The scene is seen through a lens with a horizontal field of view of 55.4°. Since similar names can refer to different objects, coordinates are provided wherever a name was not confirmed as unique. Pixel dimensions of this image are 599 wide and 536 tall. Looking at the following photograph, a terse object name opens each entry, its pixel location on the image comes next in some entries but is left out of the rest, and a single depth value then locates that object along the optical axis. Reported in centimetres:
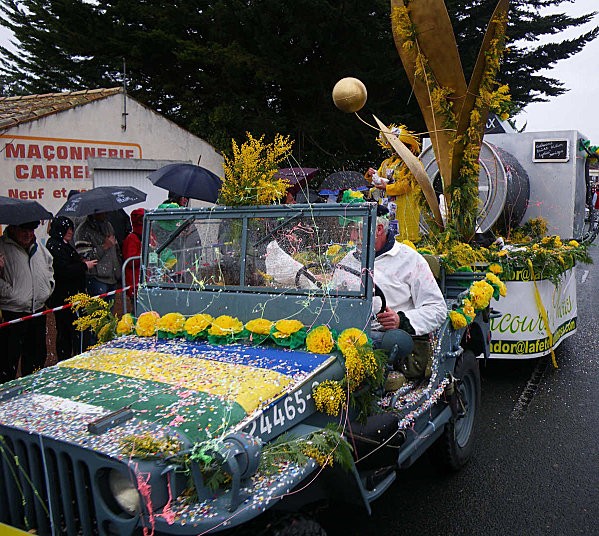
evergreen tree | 1321
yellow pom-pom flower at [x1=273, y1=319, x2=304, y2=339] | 296
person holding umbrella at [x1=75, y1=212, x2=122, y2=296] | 632
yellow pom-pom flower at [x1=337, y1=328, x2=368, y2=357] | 281
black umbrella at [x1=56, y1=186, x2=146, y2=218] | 587
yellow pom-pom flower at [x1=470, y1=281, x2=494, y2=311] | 423
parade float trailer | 676
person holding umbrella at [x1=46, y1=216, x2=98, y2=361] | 573
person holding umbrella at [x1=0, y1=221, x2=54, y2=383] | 507
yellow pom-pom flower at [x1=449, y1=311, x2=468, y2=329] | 379
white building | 834
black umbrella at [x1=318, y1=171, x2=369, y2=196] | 1134
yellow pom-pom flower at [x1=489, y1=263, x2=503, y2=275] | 568
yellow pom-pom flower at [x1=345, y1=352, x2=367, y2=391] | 275
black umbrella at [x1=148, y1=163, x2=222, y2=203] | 610
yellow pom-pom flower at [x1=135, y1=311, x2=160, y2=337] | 330
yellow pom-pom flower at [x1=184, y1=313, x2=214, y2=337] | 315
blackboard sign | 745
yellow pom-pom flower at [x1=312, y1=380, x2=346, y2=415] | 262
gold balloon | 445
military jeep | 202
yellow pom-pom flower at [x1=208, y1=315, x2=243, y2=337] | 310
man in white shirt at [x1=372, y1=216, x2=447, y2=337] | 364
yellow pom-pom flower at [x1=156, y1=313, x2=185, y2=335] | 324
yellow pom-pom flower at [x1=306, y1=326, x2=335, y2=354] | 286
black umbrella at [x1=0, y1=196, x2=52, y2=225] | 468
